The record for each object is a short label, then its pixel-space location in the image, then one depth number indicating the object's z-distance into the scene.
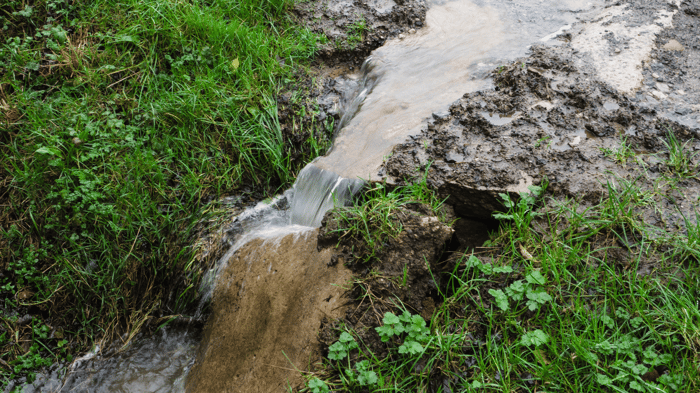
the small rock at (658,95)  2.90
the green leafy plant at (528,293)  2.06
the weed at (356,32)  4.09
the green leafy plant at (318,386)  2.03
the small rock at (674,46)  3.28
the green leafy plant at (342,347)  2.10
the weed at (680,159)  2.41
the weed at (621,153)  2.54
